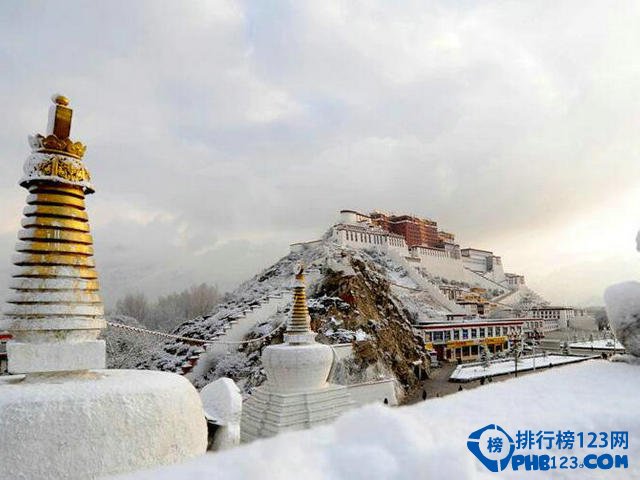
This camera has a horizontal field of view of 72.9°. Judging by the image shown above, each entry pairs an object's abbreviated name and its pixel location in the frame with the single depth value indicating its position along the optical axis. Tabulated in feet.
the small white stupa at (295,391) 42.16
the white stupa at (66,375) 14.08
